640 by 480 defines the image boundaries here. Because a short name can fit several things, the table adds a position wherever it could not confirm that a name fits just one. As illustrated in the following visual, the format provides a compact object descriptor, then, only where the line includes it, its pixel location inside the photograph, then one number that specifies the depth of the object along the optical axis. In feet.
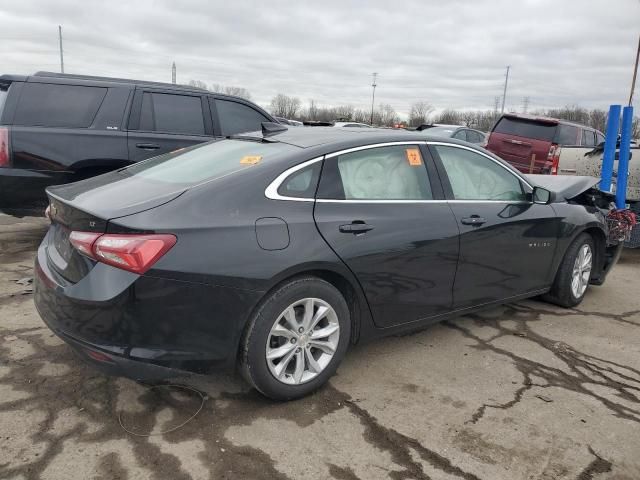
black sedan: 8.48
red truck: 34.88
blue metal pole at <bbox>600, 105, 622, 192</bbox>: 19.77
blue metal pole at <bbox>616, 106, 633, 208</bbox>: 19.74
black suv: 17.48
